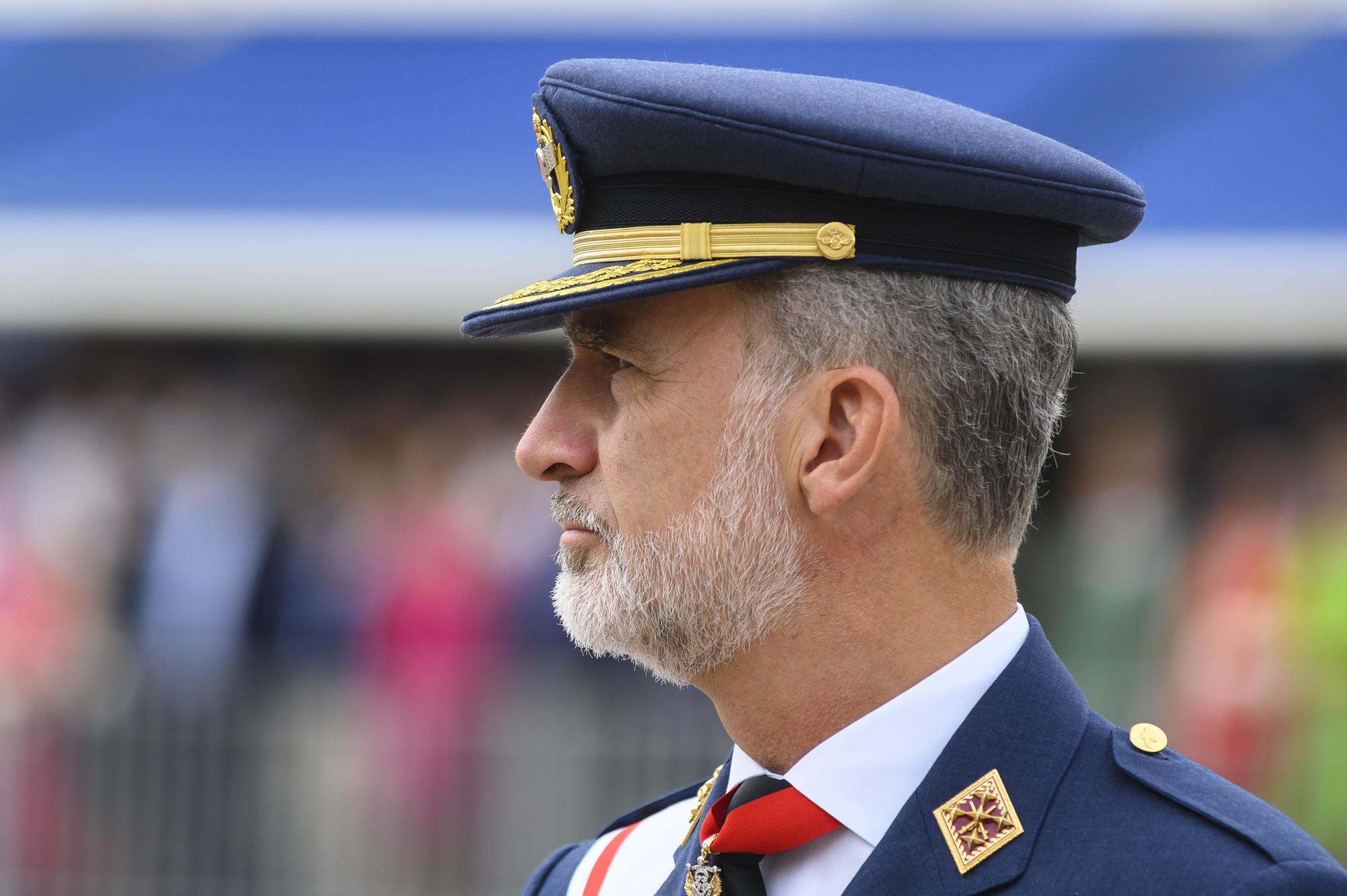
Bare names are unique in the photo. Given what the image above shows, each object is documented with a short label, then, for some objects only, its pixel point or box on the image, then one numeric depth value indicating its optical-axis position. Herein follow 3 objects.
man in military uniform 4.43
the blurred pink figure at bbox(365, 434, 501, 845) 15.47
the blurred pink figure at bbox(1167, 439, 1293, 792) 14.78
